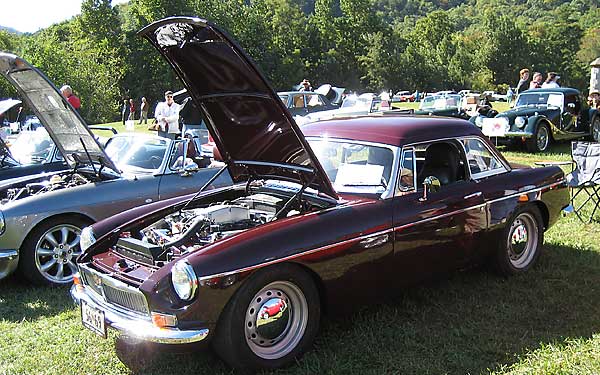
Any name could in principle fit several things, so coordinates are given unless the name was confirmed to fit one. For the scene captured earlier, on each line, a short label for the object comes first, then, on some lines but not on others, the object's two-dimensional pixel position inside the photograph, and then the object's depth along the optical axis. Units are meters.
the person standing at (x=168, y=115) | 13.10
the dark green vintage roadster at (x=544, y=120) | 12.29
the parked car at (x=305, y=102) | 17.73
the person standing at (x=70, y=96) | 9.81
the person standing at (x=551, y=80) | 14.31
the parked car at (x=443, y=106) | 16.06
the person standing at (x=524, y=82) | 15.66
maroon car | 3.35
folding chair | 6.77
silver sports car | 5.25
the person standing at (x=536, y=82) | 15.12
